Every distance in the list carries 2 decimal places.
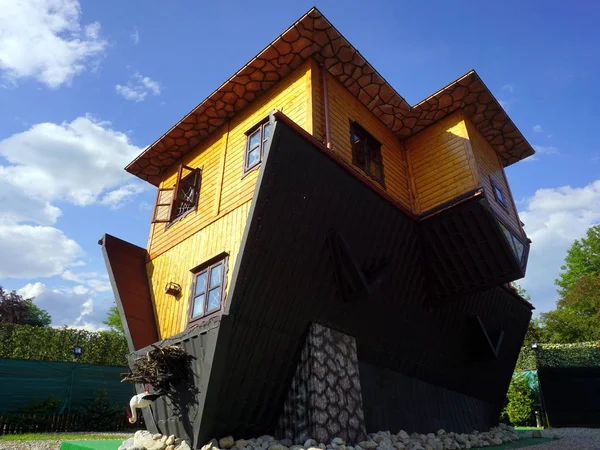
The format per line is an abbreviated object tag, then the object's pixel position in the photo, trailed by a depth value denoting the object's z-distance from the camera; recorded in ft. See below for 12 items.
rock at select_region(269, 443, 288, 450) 18.03
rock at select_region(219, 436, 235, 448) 17.90
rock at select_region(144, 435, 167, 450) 19.85
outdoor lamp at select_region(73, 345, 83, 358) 45.44
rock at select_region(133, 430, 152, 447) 21.02
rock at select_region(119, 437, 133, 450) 20.86
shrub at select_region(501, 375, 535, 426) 47.37
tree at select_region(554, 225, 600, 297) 103.50
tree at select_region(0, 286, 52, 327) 90.53
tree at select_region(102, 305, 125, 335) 100.27
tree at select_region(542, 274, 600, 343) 87.20
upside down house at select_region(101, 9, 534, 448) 19.40
